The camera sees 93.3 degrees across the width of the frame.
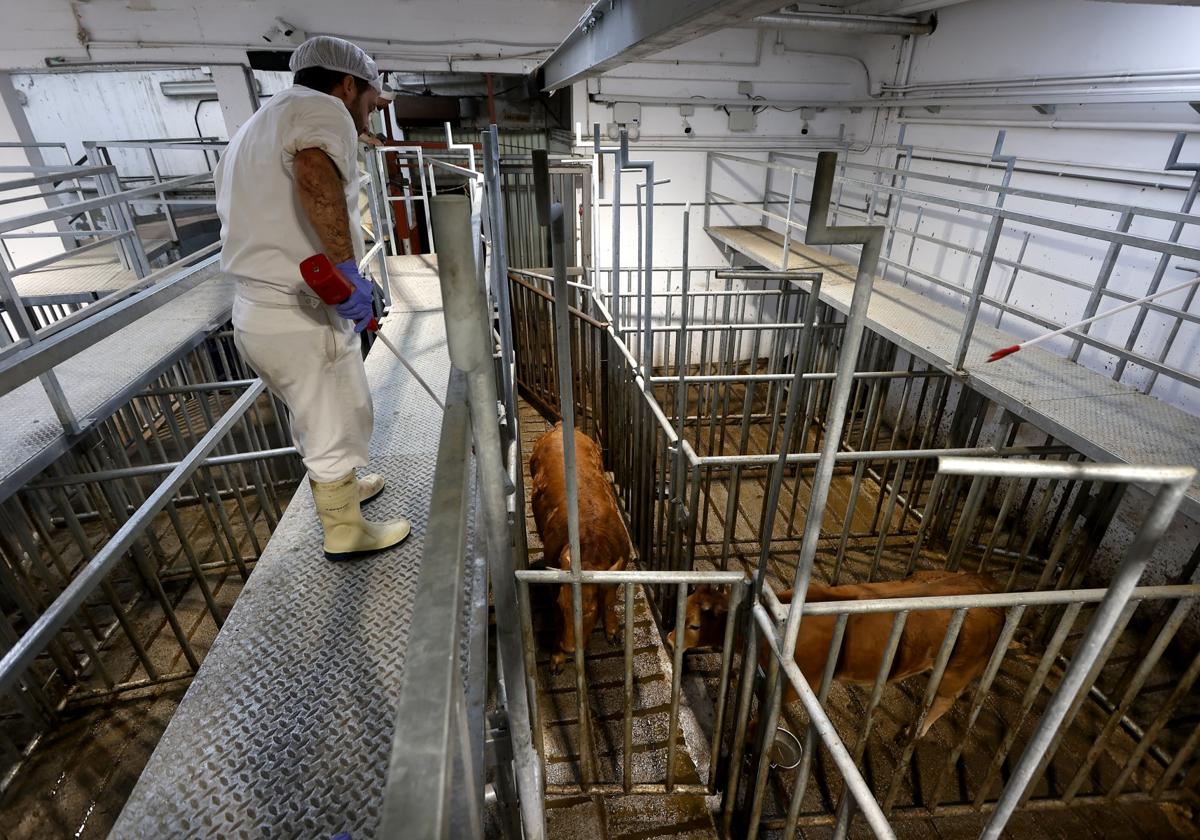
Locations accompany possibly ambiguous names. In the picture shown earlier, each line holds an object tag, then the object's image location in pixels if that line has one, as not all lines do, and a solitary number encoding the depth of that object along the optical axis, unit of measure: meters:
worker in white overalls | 1.75
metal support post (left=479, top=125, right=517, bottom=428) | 3.01
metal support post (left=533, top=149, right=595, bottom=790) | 1.34
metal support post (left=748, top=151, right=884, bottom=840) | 1.08
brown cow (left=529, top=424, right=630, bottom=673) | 3.31
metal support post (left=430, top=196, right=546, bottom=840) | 1.03
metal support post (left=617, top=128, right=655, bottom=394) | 3.40
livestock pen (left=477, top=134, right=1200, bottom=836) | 1.73
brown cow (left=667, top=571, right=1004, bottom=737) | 2.87
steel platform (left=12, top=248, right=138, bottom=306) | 5.95
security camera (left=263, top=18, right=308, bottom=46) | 5.85
